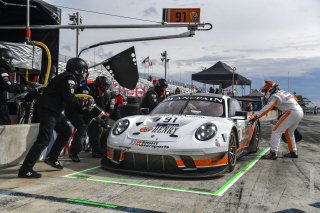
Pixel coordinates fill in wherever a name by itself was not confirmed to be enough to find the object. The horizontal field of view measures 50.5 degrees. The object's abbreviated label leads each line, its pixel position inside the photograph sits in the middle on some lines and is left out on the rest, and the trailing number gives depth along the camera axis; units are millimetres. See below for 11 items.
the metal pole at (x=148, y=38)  15849
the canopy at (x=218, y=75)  23578
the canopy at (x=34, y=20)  10352
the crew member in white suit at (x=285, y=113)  7344
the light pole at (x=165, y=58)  35159
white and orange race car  4730
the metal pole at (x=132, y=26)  14552
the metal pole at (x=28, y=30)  10117
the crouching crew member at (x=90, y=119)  6020
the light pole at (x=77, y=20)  18750
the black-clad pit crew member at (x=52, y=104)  4691
